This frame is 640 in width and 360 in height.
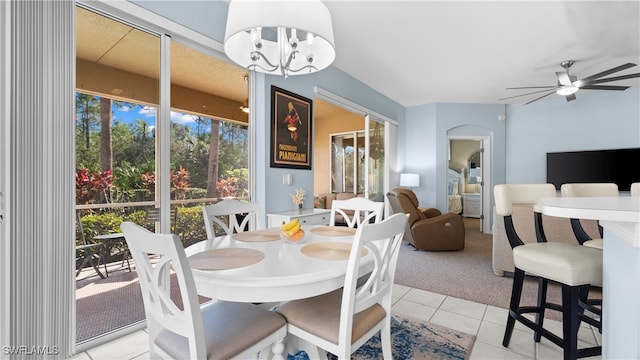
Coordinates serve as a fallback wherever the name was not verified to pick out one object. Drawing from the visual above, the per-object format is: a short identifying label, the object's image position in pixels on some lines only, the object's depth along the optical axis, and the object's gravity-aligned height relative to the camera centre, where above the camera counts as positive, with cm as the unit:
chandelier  138 +82
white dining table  105 -37
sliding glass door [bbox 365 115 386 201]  548 +35
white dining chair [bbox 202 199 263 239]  197 -23
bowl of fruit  156 -29
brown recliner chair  407 -72
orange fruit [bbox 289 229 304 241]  157 -31
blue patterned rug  173 -107
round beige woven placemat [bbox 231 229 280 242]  171 -35
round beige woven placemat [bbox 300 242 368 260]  134 -36
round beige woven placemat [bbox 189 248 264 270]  120 -36
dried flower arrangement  317 -19
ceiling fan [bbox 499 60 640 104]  341 +121
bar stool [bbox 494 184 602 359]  137 -45
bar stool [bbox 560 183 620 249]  200 -11
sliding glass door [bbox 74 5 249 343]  191 +24
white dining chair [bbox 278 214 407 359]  113 -61
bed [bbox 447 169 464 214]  789 -9
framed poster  305 +58
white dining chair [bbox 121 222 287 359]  95 -60
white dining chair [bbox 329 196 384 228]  226 -21
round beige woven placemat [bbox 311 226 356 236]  184 -35
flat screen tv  485 +23
